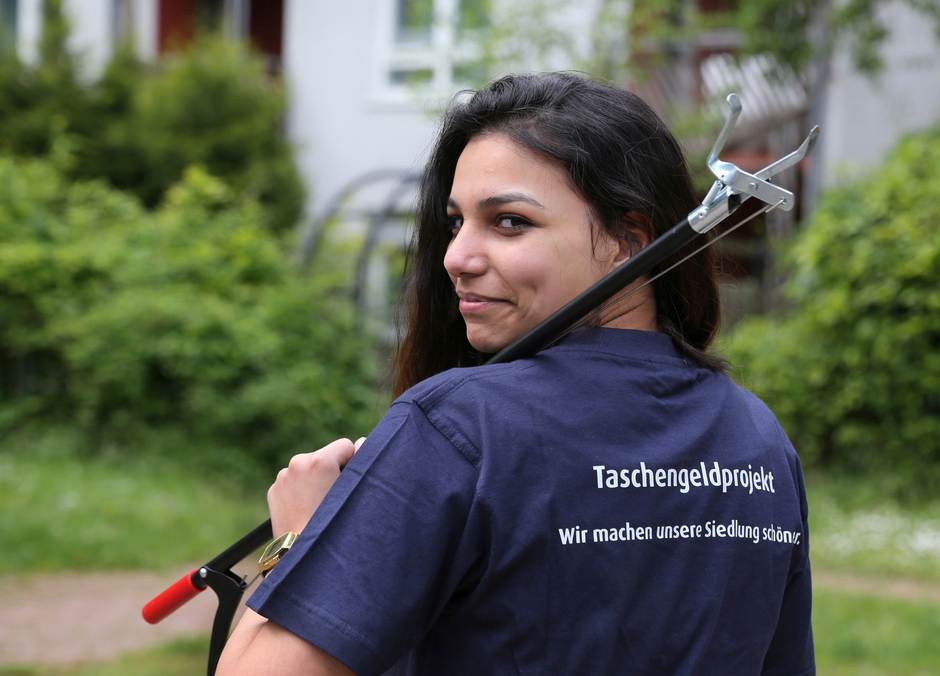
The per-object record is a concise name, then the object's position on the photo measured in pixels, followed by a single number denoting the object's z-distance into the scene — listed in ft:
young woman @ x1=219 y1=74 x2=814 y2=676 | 4.63
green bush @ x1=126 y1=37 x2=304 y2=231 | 43.93
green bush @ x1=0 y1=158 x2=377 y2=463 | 28.78
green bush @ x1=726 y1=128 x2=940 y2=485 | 26.22
